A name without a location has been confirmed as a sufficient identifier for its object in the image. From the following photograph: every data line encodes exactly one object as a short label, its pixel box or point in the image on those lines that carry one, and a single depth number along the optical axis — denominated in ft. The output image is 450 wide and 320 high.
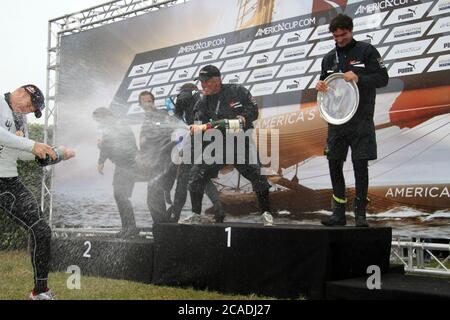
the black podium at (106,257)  17.57
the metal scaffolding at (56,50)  31.58
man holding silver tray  14.67
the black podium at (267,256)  13.11
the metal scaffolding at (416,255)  19.12
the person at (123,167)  25.08
